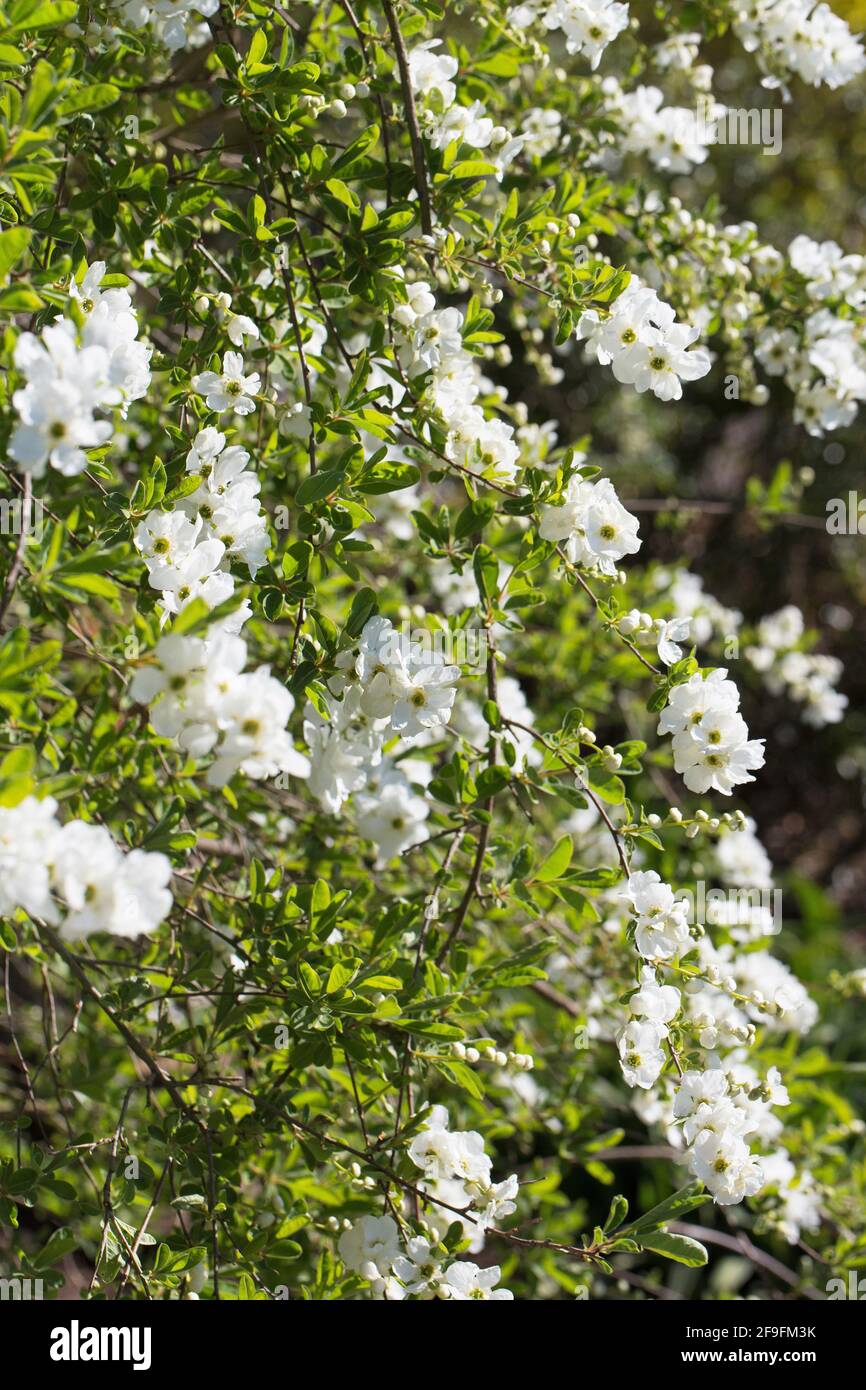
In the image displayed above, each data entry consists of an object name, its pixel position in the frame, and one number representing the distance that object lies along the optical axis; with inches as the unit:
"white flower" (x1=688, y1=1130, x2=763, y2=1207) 51.4
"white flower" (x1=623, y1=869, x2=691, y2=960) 51.6
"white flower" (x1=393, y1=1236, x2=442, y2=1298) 51.9
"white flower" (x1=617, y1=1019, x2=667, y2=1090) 51.6
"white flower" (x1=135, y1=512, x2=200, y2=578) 51.1
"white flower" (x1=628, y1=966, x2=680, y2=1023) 51.4
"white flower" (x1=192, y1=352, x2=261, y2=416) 52.9
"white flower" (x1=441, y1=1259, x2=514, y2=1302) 51.7
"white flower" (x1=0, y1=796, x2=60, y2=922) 46.1
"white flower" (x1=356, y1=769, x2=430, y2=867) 56.5
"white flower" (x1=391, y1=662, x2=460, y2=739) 51.9
